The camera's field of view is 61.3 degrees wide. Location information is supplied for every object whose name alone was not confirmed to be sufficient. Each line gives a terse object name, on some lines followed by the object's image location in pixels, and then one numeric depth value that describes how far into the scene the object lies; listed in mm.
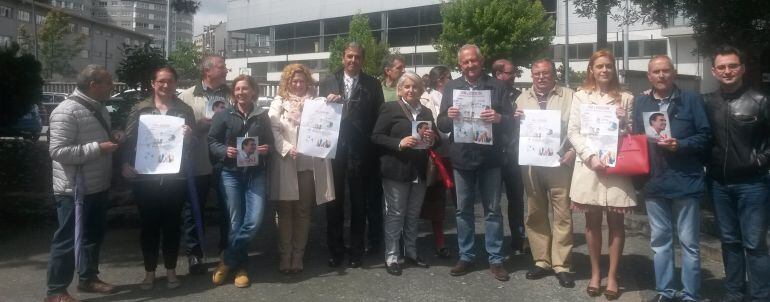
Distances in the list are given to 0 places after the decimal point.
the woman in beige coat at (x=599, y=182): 5348
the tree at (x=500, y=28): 38906
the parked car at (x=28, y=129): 14114
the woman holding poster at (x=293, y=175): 6062
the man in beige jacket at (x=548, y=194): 5910
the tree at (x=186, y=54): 66519
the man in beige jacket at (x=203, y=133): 6328
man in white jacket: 5227
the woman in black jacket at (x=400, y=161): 6176
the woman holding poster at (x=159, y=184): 5629
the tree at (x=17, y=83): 12484
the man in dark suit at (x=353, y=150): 6426
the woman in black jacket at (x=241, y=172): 5855
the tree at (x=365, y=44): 47562
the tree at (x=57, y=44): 47812
